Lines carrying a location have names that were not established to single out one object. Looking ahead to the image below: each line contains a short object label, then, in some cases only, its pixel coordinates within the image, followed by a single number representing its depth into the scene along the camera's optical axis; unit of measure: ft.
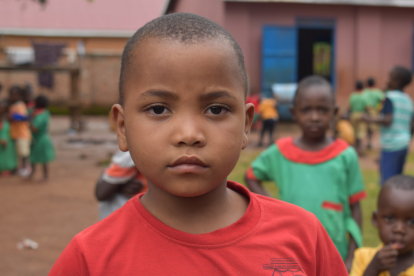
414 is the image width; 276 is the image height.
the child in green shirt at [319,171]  7.66
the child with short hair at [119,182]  7.18
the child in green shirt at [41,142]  22.21
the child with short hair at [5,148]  23.13
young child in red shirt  3.33
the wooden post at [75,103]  39.36
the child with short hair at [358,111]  30.63
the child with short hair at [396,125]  15.30
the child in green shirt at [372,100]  31.50
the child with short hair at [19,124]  23.26
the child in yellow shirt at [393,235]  6.13
